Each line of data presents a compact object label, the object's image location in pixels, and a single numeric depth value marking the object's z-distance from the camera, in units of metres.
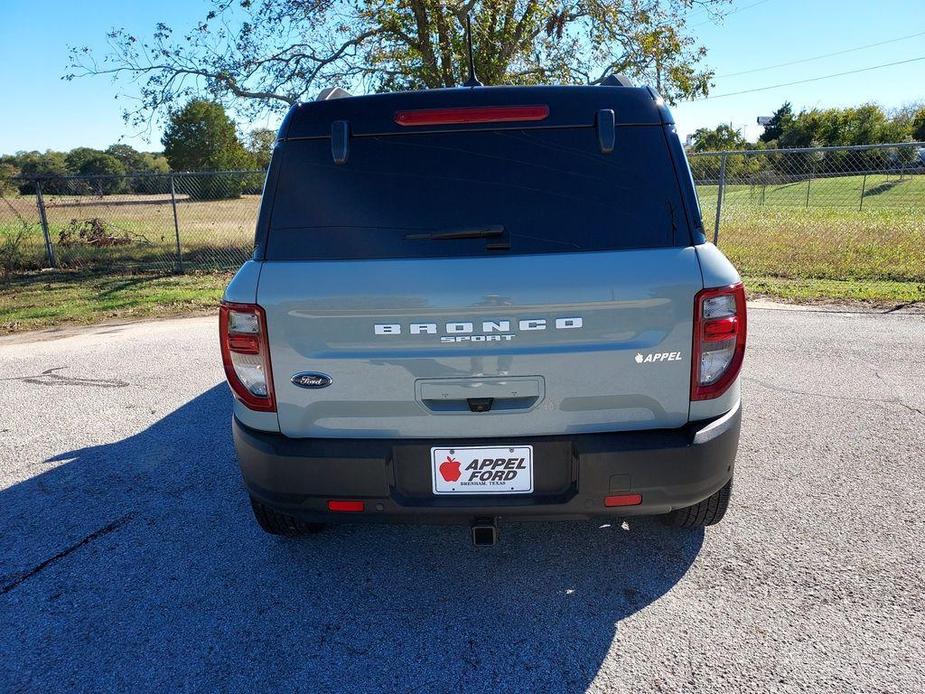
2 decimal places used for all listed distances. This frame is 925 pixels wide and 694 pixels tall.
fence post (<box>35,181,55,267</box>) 12.70
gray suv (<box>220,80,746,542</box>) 2.33
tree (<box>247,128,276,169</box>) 17.06
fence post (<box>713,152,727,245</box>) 10.26
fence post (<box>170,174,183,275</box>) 12.32
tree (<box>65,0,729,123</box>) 14.04
